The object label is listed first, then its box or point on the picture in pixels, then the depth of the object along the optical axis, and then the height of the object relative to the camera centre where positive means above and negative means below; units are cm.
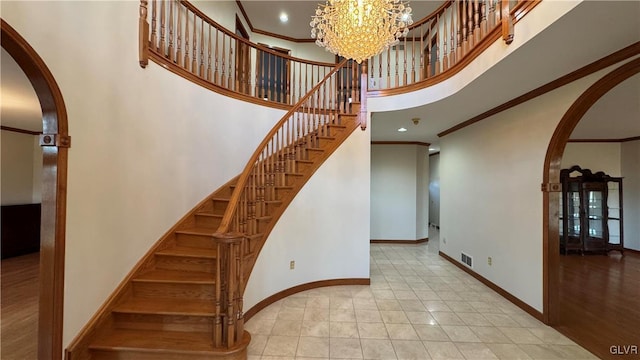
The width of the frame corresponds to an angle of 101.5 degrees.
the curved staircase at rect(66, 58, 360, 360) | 217 -98
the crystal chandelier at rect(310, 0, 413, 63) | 228 +147
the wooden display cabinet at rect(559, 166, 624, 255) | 574 -51
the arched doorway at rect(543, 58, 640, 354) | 284 -35
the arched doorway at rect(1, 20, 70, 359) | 187 -24
